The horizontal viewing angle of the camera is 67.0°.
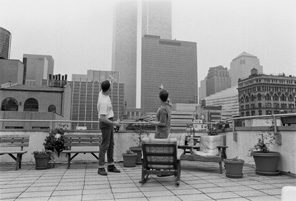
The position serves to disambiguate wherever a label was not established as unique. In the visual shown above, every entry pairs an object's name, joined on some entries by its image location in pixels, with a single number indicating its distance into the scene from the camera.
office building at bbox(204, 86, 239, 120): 142.46
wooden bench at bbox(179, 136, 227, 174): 4.86
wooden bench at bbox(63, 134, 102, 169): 5.73
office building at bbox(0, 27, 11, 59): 48.29
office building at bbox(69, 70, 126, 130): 118.56
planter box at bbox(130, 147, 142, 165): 6.02
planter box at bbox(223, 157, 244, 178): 4.35
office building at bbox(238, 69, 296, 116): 99.06
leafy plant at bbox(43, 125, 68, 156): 5.93
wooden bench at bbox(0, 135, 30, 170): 5.57
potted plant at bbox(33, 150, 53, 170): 5.30
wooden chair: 3.73
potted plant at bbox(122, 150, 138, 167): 5.66
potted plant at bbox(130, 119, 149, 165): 6.04
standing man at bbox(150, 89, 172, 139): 4.33
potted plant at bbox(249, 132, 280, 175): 4.64
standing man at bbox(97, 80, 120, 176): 4.65
